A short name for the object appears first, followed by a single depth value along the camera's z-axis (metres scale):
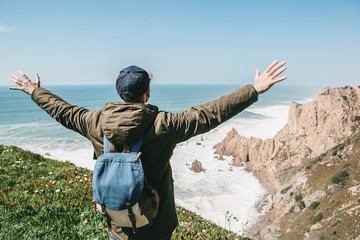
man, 1.85
